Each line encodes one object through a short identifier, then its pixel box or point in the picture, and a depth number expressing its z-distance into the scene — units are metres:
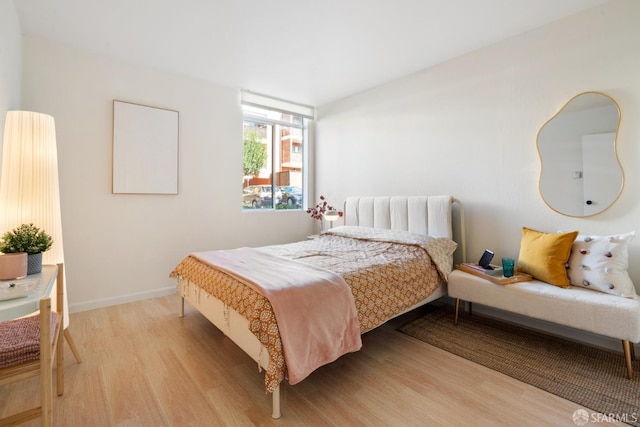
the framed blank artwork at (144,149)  3.10
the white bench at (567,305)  1.77
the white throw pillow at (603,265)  1.97
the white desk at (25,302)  1.06
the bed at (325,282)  1.56
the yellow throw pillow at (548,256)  2.21
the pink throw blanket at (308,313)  1.54
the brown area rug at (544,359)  1.65
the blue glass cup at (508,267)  2.35
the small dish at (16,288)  1.17
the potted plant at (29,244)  1.55
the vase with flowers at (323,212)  3.91
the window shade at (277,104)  4.02
